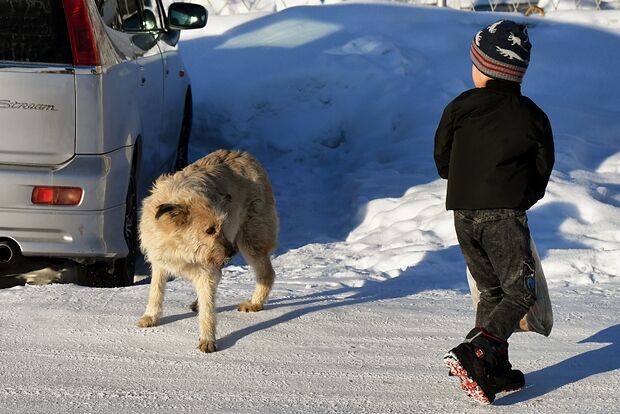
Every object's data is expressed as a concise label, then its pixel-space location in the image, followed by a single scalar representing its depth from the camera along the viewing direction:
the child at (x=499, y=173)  8.84
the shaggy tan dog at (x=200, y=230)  10.57
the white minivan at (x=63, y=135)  11.34
